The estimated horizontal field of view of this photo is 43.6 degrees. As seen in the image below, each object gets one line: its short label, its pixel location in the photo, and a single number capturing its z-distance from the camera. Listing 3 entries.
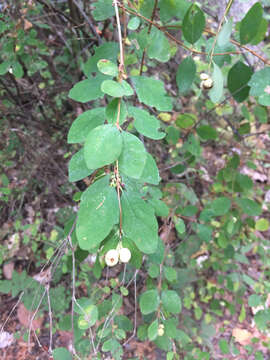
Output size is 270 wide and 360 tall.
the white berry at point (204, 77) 0.24
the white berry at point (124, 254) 0.19
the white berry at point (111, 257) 0.19
